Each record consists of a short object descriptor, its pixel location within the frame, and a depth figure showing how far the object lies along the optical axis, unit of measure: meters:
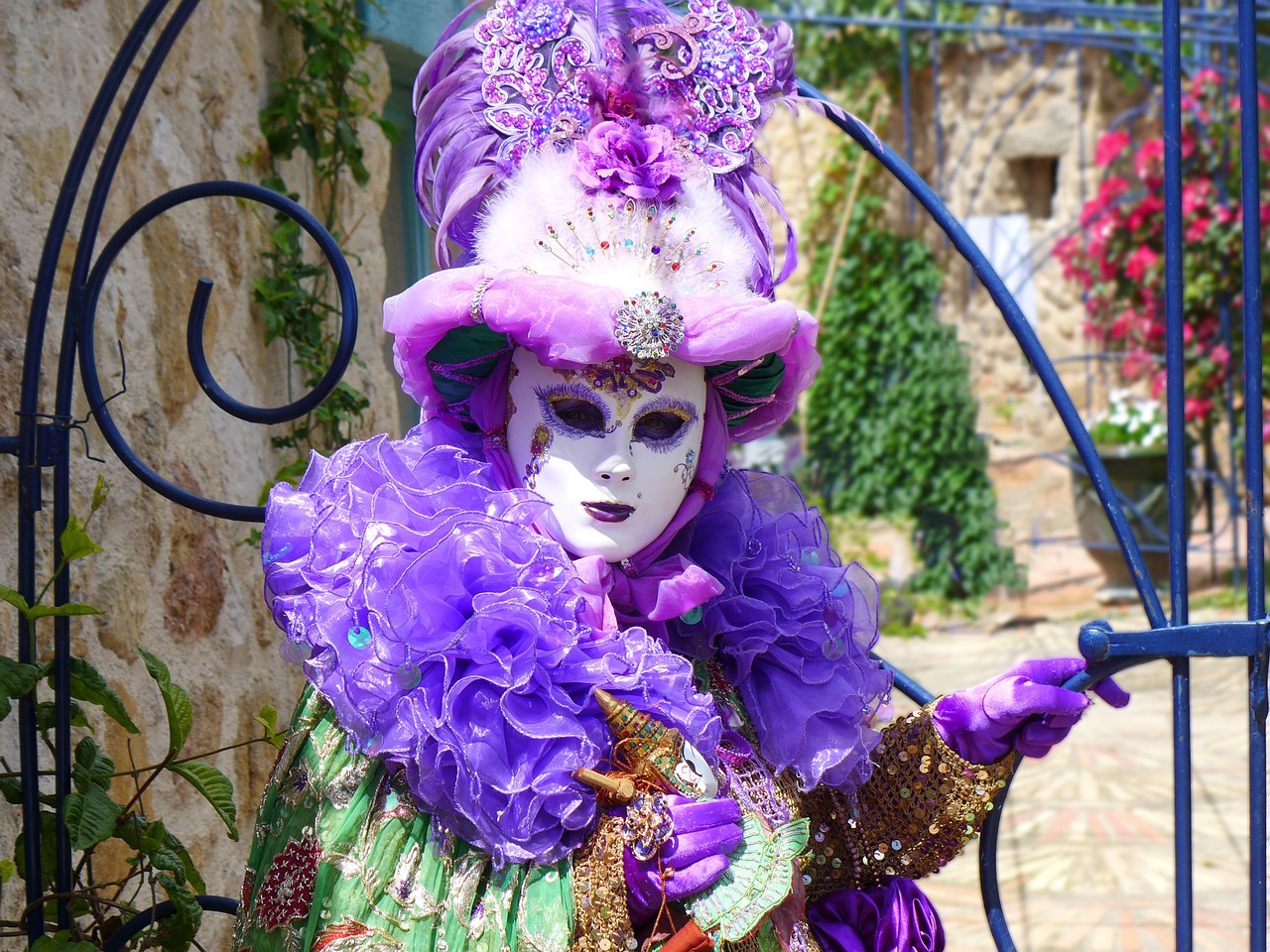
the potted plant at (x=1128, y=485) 7.68
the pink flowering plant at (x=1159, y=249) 7.60
